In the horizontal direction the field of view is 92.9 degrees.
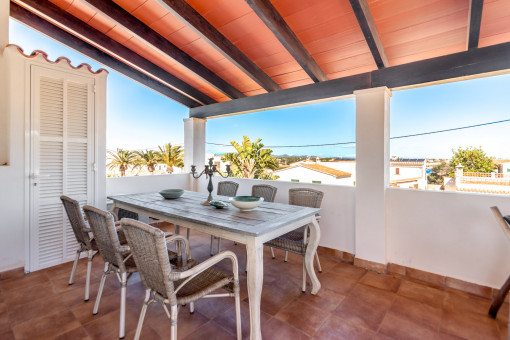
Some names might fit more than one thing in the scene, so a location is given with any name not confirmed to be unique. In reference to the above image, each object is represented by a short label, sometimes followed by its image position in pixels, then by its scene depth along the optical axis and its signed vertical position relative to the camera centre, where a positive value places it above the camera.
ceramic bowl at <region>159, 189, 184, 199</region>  2.74 -0.30
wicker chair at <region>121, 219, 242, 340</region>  1.28 -0.62
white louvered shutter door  2.64 +0.13
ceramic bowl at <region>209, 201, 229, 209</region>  2.33 -0.35
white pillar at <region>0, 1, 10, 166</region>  2.58 +0.80
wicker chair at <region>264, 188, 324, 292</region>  2.30 -0.70
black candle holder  2.52 -0.03
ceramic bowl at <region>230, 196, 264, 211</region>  2.15 -0.32
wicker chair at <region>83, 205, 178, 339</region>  1.61 -0.57
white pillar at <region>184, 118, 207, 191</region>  4.88 +0.49
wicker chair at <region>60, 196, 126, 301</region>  2.01 -0.54
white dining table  1.62 -0.41
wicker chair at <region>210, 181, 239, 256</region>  3.56 -0.30
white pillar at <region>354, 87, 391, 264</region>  2.72 -0.01
